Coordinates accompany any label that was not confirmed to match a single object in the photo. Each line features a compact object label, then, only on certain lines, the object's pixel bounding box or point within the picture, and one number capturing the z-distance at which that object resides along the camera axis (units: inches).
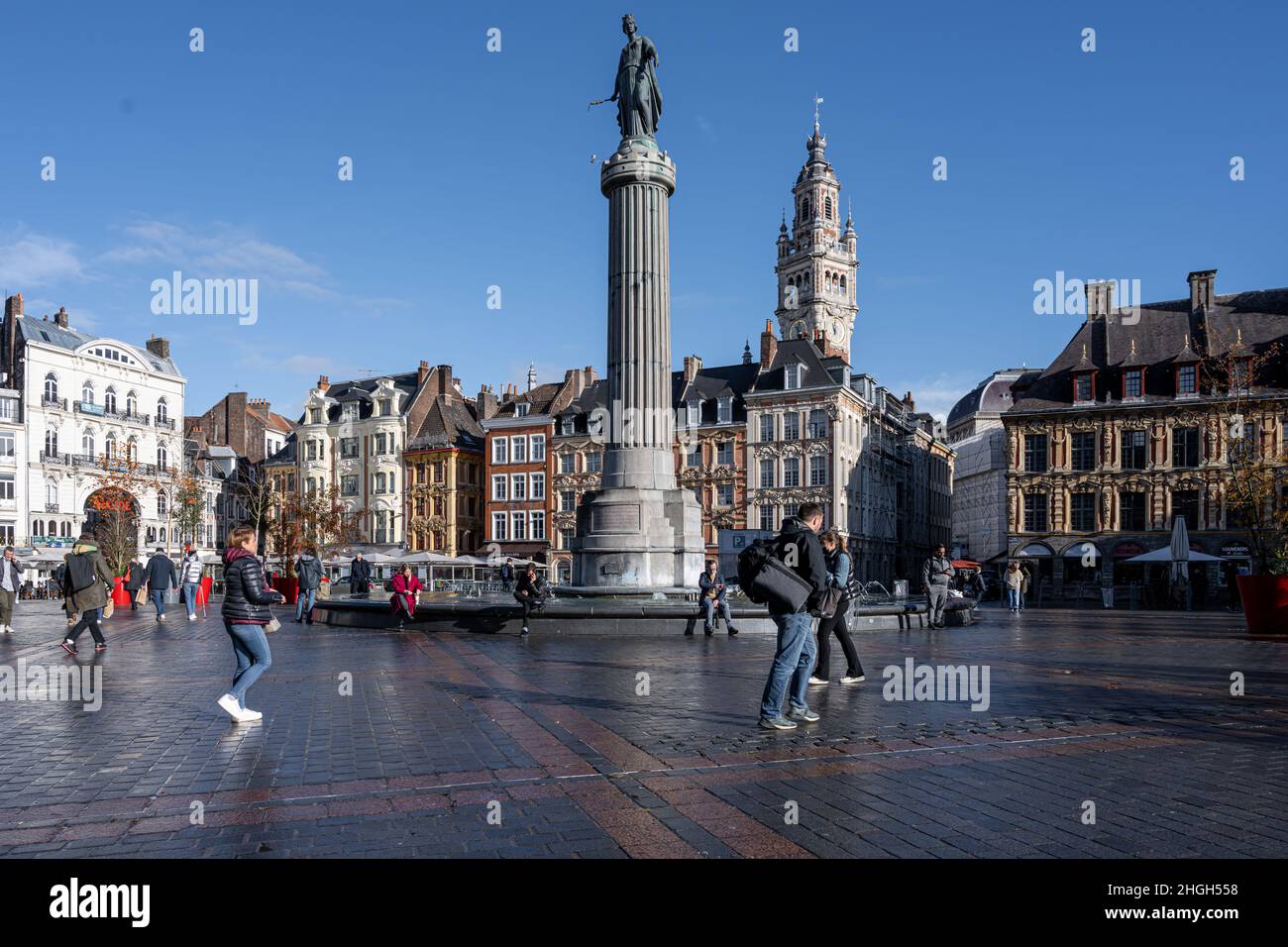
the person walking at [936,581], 866.8
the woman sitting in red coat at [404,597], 792.9
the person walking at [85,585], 603.5
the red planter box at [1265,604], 715.4
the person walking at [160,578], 943.0
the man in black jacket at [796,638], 324.8
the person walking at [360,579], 1241.1
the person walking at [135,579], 1192.8
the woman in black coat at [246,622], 335.0
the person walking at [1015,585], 1310.3
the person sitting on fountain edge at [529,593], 720.3
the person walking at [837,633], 438.0
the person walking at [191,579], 989.8
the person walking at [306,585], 943.7
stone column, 805.2
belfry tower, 4138.8
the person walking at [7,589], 782.5
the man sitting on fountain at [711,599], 707.4
